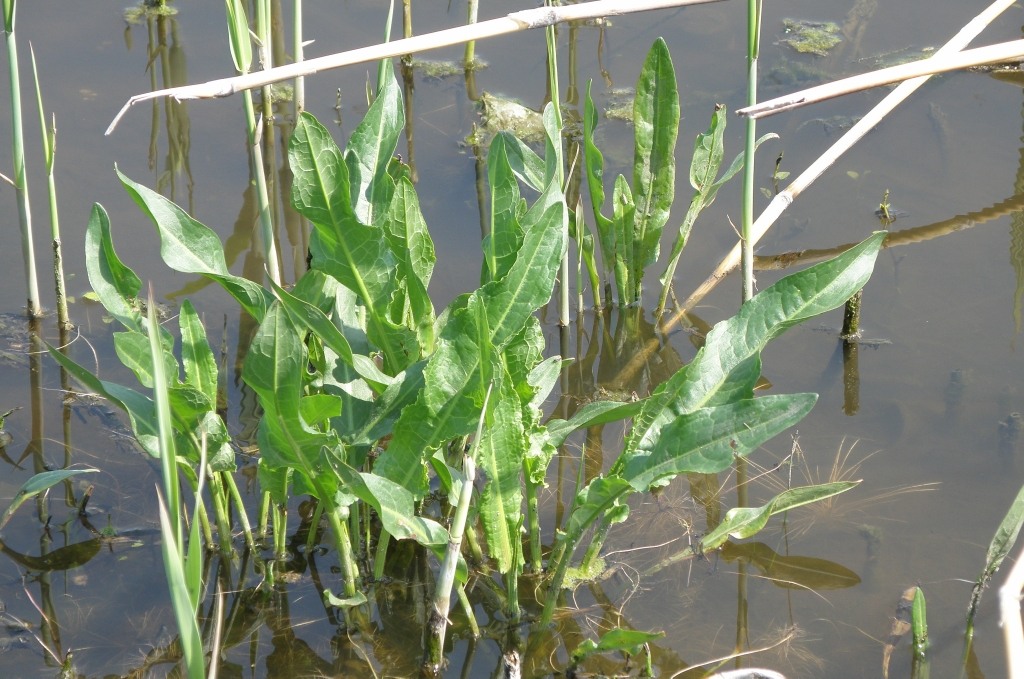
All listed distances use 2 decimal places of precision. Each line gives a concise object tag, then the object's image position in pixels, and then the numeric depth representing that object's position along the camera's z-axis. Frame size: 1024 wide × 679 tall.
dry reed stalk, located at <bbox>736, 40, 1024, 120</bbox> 2.71
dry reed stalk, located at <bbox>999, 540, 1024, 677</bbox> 2.53
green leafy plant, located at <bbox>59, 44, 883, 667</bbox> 2.90
